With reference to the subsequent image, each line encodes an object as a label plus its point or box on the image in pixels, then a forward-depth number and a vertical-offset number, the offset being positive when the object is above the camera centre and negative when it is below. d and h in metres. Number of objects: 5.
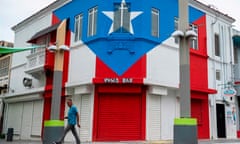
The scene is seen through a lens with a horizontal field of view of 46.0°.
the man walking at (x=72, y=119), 11.09 -0.27
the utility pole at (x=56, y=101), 11.26 +0.45
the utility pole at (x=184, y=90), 8.34 +0.75
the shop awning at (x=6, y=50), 13.29 +2.87
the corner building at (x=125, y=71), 14.88 +2.32
